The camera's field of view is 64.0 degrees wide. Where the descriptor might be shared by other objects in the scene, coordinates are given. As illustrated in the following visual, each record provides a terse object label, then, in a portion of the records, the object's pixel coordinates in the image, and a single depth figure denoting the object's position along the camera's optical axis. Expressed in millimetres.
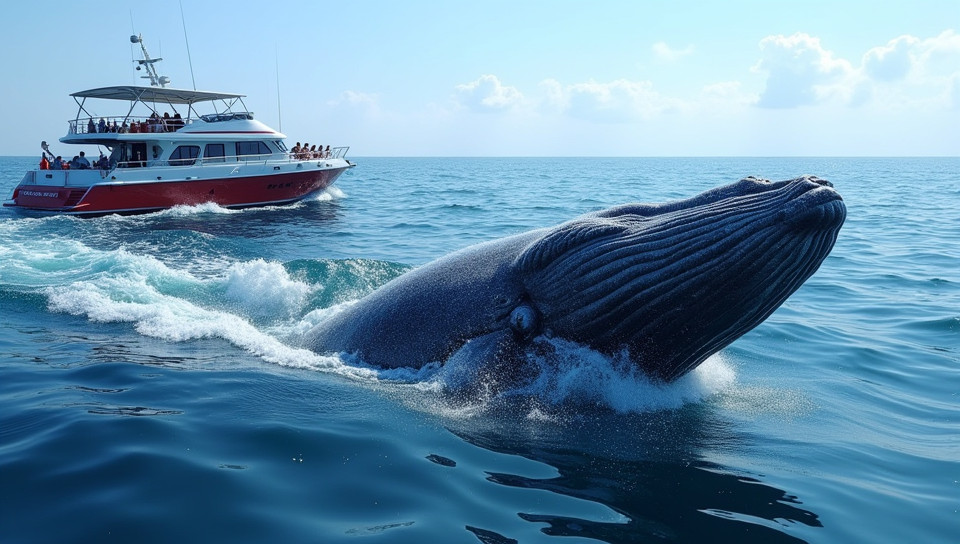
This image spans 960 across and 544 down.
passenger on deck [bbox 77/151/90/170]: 36281
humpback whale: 4953
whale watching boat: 33750
